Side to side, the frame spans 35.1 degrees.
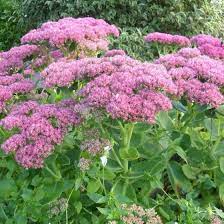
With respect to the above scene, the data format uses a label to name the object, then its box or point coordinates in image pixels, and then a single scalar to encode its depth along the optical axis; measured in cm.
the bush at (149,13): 398
